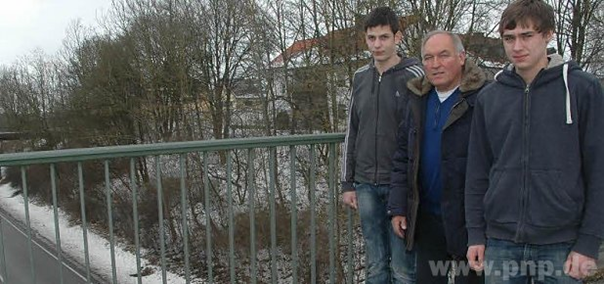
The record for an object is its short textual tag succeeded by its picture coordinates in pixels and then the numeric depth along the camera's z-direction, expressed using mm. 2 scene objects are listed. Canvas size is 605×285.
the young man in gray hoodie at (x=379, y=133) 2453
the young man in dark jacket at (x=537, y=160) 1711
